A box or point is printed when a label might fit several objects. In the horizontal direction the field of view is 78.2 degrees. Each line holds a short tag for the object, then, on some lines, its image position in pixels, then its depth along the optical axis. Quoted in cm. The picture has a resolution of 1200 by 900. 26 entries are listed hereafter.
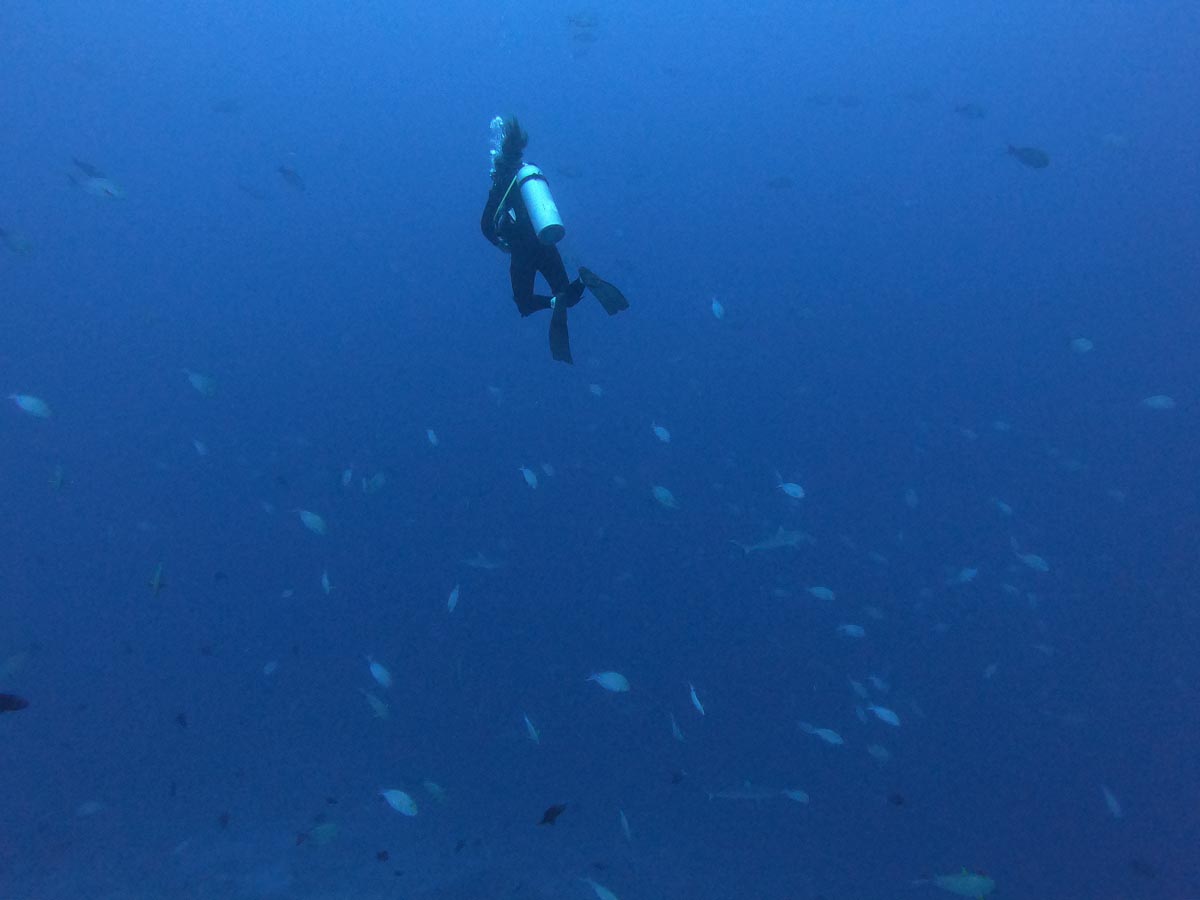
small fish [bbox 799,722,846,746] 714
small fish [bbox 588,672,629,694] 612
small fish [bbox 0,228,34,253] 862
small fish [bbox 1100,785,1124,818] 784
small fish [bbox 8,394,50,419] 703
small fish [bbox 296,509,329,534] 729
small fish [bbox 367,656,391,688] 663
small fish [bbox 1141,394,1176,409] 976
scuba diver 452
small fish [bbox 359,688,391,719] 684
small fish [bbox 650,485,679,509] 834
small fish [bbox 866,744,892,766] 815
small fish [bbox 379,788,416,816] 555
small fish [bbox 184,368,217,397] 779
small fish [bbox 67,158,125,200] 739
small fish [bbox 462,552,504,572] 827
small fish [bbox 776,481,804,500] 829
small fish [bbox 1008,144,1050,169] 920
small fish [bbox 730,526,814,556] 791
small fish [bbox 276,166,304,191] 957
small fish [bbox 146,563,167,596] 620
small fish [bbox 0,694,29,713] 407
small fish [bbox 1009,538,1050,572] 909
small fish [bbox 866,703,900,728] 719
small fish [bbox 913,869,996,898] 501
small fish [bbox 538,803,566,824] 543
